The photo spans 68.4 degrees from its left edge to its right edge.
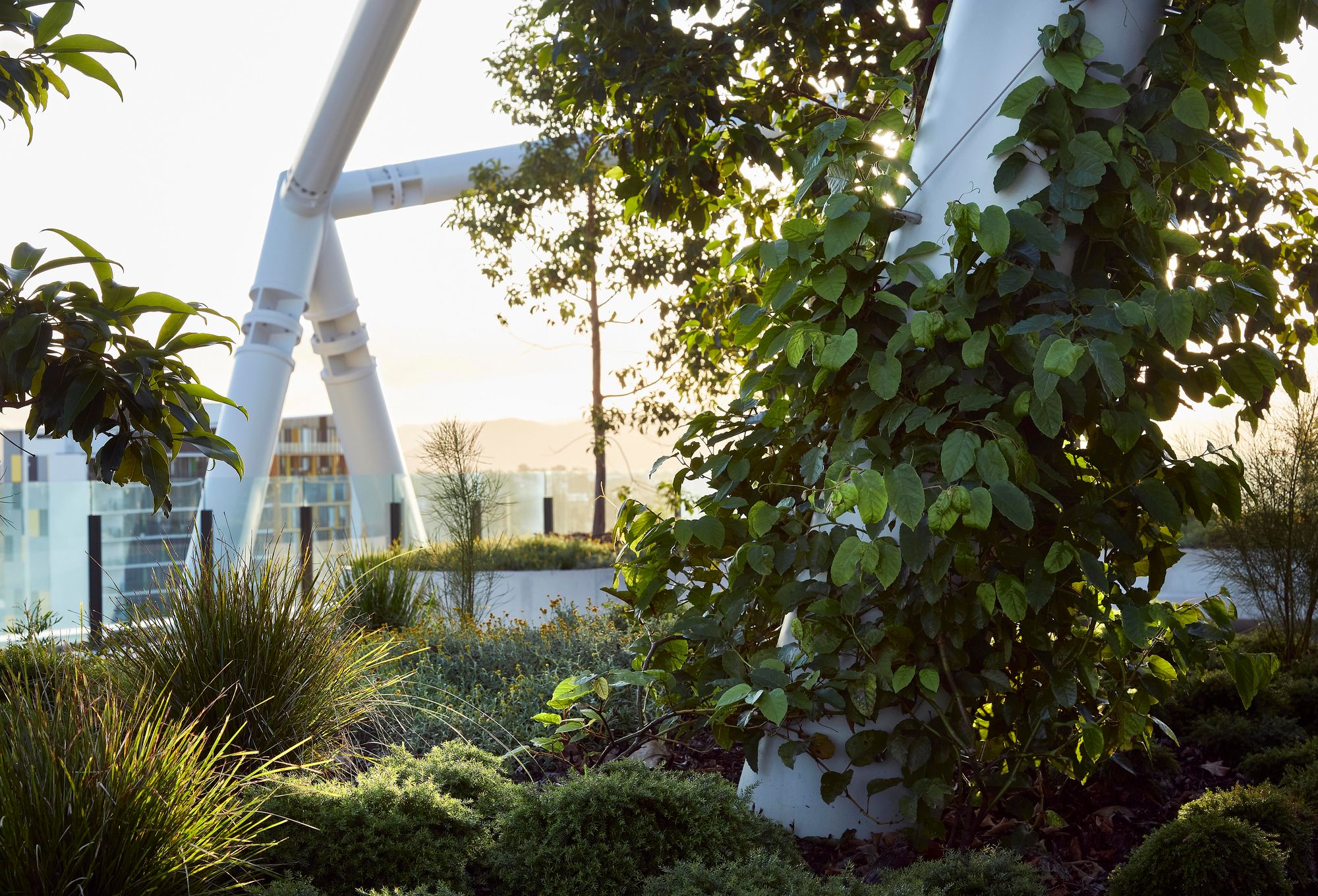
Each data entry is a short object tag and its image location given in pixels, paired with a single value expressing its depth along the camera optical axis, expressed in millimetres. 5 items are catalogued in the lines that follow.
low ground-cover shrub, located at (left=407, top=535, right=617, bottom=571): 10086
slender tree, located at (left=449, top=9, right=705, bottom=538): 10703
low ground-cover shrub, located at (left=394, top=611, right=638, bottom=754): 3430
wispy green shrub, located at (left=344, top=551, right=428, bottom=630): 5535
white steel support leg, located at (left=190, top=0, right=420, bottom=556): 8367
